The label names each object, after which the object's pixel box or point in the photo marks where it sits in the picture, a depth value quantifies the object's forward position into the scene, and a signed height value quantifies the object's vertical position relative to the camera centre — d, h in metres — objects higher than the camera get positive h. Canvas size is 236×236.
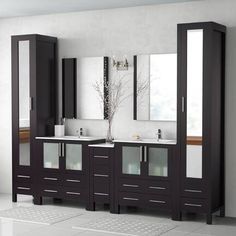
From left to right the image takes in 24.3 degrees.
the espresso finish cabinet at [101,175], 6.84 -0.89
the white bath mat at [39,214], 6.44 -1.35
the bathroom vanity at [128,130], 6.30 -0.32
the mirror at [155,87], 6.90 +0.23
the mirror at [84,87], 7.42 +0.25
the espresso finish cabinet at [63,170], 7.04 -0.85
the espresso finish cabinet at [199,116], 6.22 -0.13
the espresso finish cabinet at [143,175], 6.51 -0.86
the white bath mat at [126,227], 5.91 -1.37
